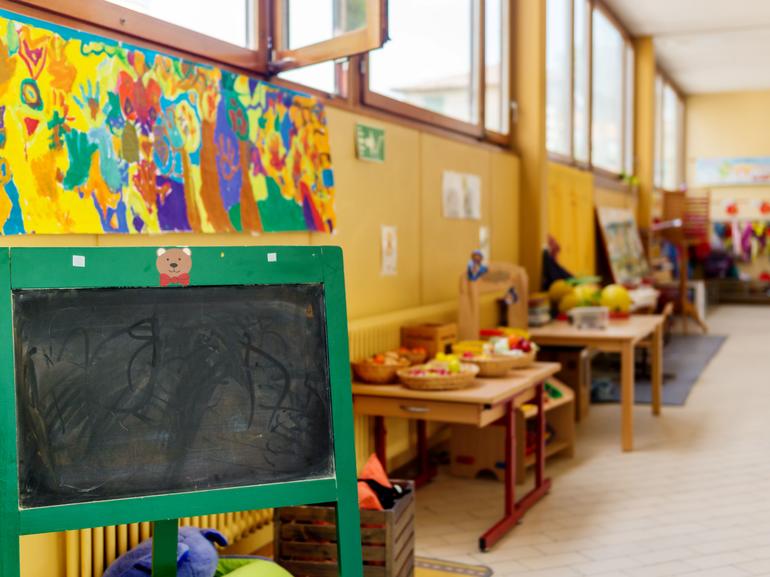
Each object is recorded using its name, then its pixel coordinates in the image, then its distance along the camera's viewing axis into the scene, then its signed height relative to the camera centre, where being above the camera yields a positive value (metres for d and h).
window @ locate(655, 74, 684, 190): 12.95 +1.64
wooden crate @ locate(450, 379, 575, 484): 4.20 -1.00
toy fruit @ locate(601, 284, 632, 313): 5.69 -0.38
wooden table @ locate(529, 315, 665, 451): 4.76 -0.54
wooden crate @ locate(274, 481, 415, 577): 2.76 -0.93
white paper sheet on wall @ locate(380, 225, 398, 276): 4.22 -0.03
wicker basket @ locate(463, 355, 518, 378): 3.73 -0.52
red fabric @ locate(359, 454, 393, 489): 2.96 -0.77
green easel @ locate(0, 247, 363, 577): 1.68 -0.32
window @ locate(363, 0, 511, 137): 4.63 +1.09
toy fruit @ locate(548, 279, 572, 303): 5.92 -0.33
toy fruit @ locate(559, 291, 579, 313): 5.69 -0.39
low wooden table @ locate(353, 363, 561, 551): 3.29 -0.63
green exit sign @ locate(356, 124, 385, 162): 3.94 +0.46
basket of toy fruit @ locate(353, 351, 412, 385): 3.57 -0.50
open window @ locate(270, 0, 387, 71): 3.16 +0.83
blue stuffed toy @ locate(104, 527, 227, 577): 2.39 -0.86
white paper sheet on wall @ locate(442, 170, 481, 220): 4.99 +0.28
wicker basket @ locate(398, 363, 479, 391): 3.38 -0.53
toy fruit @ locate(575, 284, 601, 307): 5.61 -0.34
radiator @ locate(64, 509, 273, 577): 2.38 -0.84
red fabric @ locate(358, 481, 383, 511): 2.81 -0.81
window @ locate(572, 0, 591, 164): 8.16 +1.50
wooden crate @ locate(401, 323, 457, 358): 4.07 -0.43
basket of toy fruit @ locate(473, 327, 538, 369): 3.88 -0.48
